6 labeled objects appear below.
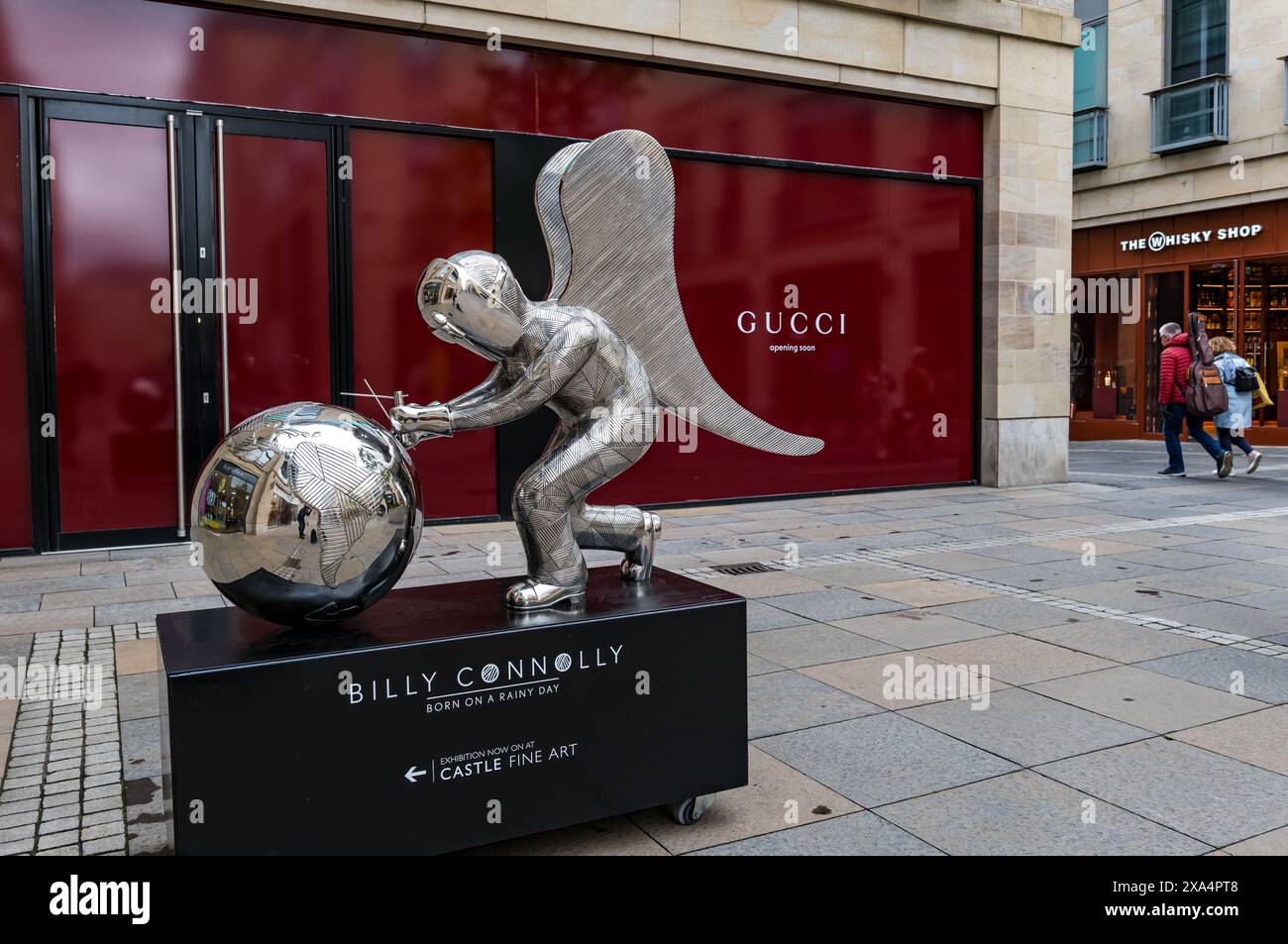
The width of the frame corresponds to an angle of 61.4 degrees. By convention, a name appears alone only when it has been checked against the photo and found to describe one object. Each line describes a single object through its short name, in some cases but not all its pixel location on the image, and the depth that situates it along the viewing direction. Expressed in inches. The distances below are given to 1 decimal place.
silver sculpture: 127.4
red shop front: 344.5
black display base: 105.6
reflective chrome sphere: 108.7
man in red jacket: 549.1
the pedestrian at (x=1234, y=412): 551.2
